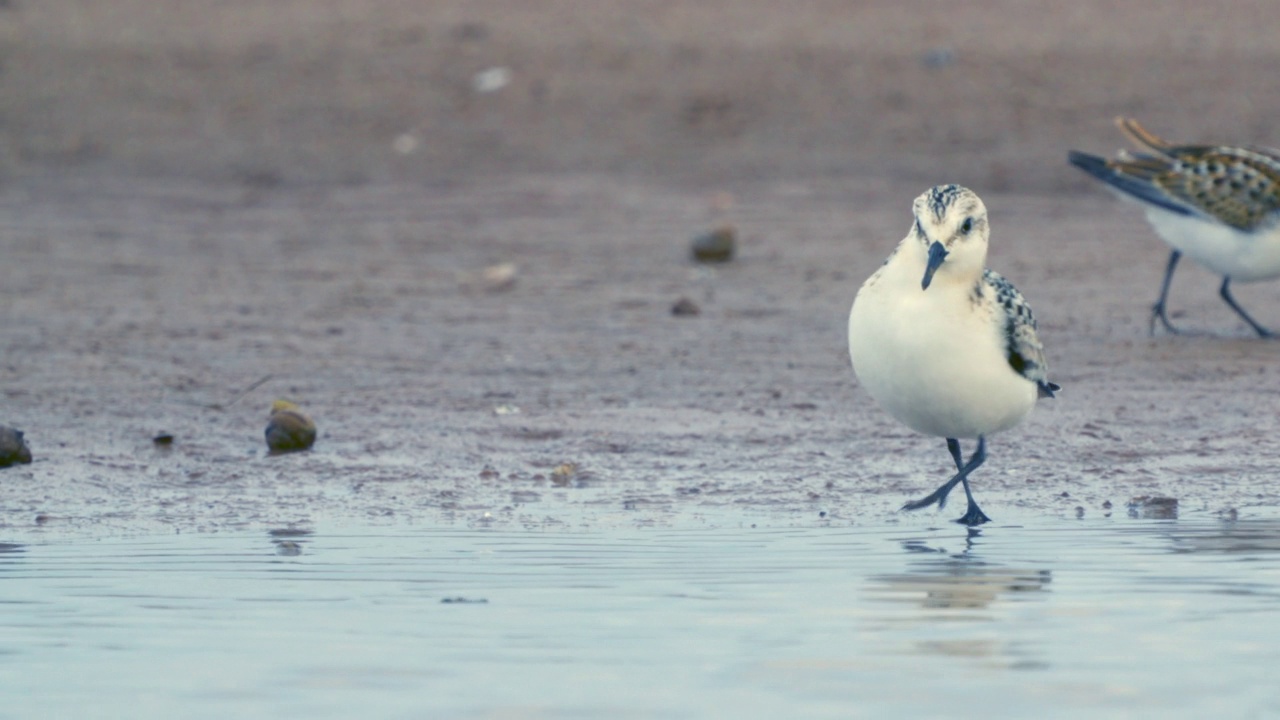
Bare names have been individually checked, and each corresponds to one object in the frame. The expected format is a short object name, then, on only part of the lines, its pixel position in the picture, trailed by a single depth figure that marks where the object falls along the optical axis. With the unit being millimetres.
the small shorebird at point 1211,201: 19109
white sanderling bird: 12172
